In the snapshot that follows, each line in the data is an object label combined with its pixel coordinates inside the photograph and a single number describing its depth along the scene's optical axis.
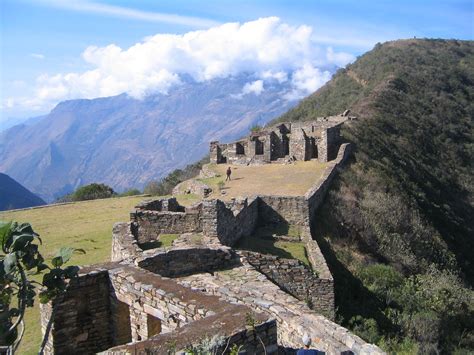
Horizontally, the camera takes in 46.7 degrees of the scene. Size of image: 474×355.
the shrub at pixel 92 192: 37.94
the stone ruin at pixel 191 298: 6.10
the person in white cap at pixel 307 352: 6.26
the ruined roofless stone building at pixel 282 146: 32.00
